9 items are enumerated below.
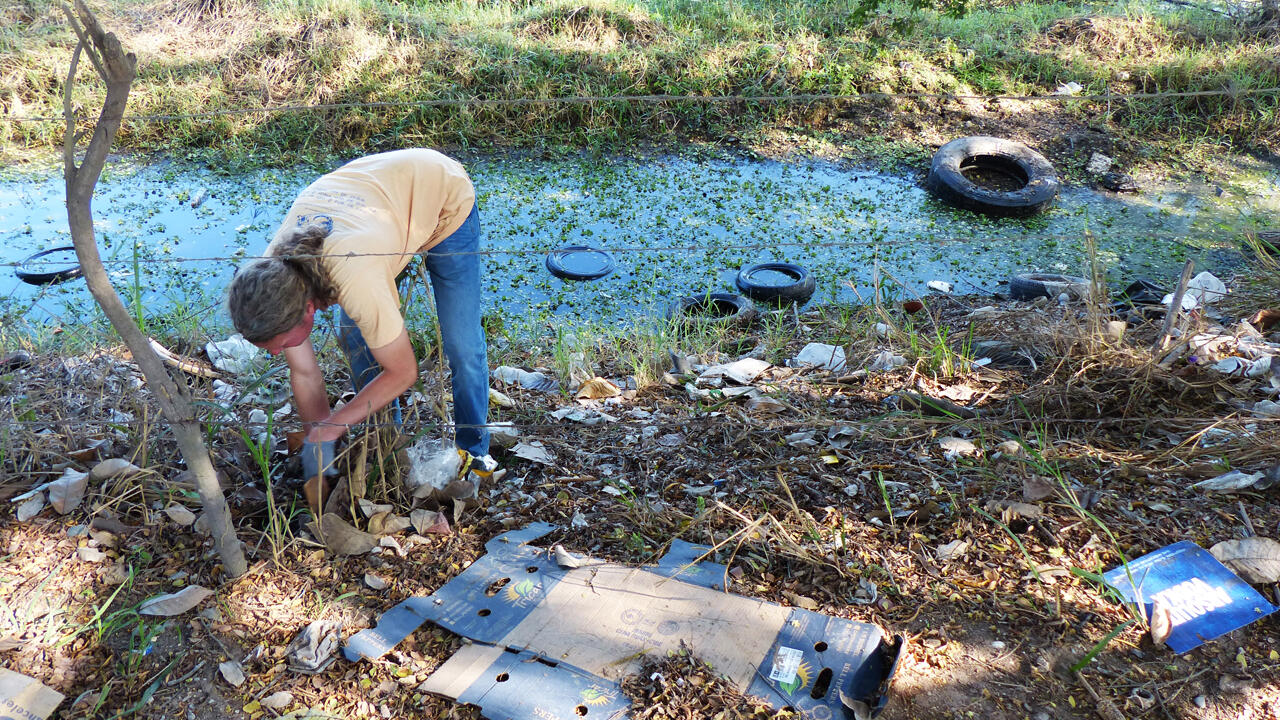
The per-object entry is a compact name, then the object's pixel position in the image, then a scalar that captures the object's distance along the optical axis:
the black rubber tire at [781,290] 4.44
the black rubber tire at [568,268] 4.65
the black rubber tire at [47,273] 4.43
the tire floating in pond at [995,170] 5.39
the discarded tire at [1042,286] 4.01
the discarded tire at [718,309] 4.12
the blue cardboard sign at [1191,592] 1.97
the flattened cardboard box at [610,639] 1.86
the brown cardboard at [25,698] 1.79
